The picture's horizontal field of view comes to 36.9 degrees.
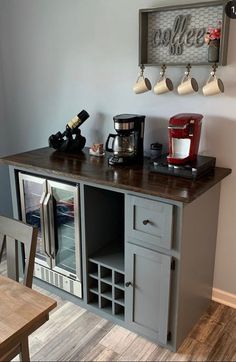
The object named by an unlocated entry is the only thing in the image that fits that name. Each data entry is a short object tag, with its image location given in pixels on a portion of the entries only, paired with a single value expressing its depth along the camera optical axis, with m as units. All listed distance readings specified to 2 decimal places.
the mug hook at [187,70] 2.12
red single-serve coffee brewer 2.01
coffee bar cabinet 1.87
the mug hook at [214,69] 2.03
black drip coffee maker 2.21
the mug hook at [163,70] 2.20
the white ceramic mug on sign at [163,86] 2.18
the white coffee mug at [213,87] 2.00
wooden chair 1.43
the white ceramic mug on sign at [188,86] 2.09
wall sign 1.98
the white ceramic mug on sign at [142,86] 2.25
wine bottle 2.53
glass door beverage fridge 2.27
